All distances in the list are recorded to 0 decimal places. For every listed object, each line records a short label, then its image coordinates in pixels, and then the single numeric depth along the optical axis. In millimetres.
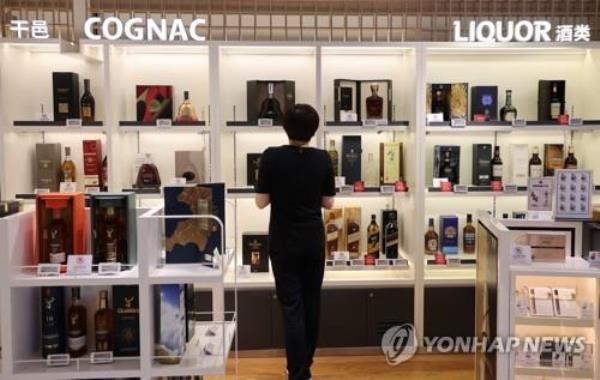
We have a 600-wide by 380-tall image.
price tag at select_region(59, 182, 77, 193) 4535
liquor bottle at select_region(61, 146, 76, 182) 4598
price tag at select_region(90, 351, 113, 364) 2477
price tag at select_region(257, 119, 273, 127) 4508
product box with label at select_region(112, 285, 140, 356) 2506
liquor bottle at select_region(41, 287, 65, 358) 2492
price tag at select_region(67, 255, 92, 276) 2439
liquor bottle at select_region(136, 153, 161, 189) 4625
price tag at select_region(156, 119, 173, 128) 4488
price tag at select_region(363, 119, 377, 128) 4545
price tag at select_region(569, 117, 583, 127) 4605
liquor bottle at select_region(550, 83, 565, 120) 4773
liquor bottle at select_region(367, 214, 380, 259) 4750
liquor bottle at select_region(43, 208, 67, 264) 2490
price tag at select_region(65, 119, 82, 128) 4449
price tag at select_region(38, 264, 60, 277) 2434
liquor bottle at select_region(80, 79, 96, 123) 4582
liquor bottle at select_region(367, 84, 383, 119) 4691
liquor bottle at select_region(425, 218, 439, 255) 4797
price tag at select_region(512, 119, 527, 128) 4598
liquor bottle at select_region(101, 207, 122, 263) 2500
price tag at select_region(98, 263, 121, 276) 2453
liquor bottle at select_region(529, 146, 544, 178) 4820
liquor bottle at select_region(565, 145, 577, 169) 4797
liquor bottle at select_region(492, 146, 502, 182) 4754
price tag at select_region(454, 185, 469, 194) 4625
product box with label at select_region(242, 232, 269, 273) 4629
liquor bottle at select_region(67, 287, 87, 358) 2520
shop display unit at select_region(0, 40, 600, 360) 4488
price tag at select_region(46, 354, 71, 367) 2457
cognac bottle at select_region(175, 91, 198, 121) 4578
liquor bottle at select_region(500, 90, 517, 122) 4719
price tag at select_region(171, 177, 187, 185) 4547
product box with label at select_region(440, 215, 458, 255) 4828
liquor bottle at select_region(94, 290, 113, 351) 2535
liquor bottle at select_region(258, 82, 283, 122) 4578
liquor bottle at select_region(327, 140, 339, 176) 4684
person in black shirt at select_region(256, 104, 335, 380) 3146
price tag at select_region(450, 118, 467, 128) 4547
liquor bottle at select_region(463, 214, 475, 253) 4824
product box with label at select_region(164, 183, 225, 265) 2535
